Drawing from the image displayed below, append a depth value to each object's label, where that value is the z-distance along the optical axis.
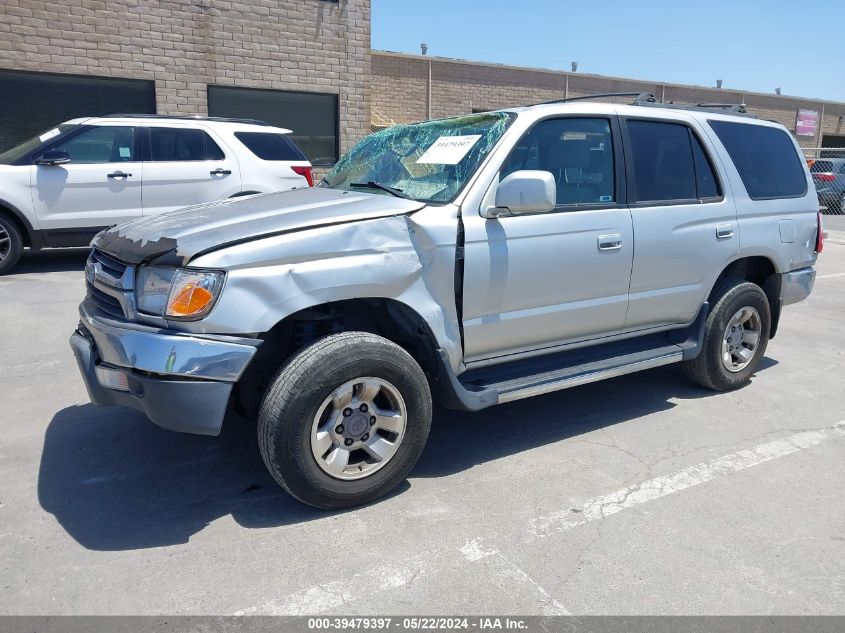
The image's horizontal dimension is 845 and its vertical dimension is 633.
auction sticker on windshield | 3.98
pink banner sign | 32.78
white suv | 8.66
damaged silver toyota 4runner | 3.11
